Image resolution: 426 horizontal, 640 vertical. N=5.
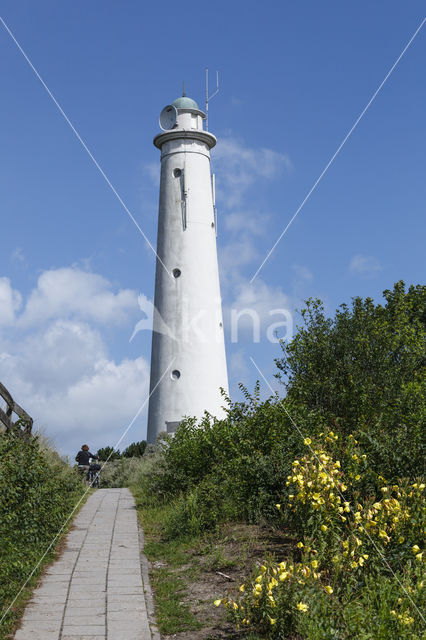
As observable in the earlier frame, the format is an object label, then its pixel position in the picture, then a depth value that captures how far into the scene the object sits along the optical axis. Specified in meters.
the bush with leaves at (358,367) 13.50
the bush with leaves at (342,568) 5.63
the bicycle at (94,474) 22.18
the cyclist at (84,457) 20.92
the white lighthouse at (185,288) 24.41
